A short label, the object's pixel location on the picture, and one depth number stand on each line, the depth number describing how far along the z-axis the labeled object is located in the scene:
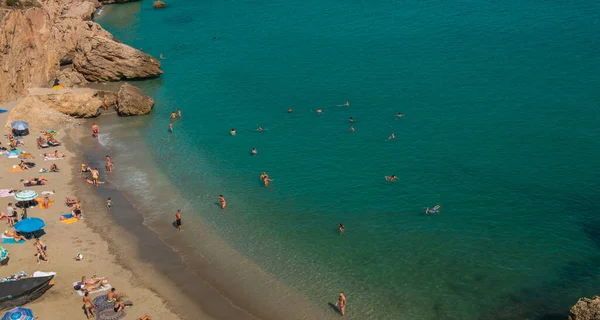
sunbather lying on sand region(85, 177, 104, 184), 41.44
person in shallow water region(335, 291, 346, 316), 28.48
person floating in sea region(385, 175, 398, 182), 40.81
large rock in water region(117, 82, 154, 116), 52.94
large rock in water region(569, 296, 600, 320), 25.50
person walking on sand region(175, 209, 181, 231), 35.91
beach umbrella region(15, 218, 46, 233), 32.38
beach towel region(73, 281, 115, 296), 29.17
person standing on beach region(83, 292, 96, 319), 27.42
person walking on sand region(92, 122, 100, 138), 49.06
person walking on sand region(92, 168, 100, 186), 41.25
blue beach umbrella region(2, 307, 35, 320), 25.97
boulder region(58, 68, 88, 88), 58.41
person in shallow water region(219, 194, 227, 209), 38.28
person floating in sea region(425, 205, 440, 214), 36.88
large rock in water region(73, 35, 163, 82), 60.03
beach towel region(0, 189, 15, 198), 38.19
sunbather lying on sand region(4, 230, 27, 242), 33.09
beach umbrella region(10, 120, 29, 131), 46.94
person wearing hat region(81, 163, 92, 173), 43.08
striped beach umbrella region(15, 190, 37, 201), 35.81
